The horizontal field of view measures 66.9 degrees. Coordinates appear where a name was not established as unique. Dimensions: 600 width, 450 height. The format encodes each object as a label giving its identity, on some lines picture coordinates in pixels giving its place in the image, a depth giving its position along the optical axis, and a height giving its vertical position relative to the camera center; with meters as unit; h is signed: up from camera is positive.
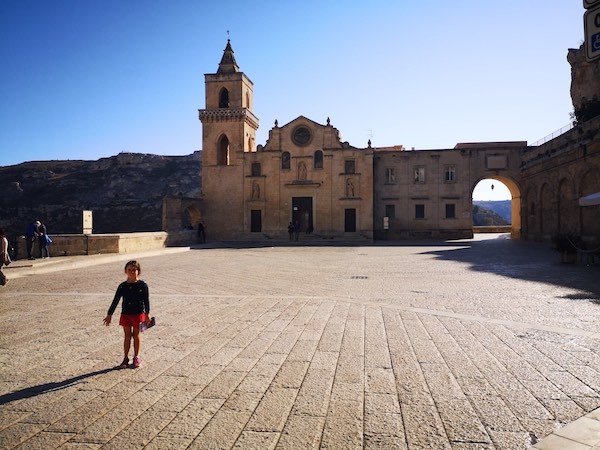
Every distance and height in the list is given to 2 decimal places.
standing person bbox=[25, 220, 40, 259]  18.45 -0.32
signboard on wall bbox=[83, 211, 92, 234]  20.02 +0.21
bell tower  41.84 +7.23
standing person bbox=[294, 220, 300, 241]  39.72 -0.35
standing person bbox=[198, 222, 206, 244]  37.09 -0.68
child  5.24 -0.94
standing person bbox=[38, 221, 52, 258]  18.53 -0.57
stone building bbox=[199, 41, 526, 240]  39.81 +3.83
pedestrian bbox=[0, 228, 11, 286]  13.55 -0.64
